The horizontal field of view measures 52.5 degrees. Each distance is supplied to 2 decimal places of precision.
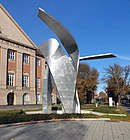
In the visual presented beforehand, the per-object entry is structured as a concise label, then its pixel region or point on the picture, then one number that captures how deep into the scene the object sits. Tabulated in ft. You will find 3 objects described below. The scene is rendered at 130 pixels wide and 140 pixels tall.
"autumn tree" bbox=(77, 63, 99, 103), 114.02
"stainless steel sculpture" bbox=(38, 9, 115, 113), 35.35
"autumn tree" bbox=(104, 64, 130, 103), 111.44
